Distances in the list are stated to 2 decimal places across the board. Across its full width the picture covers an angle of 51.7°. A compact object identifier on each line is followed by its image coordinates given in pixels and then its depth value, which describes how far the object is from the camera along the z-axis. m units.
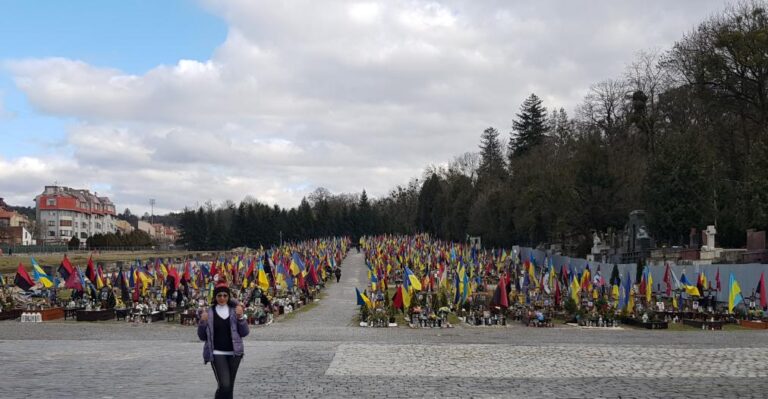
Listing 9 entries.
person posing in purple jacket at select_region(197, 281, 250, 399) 8.60
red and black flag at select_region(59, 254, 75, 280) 35.09
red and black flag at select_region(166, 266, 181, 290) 37.09
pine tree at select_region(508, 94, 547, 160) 100.62
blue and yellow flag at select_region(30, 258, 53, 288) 33.84
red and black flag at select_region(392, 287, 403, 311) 30.36
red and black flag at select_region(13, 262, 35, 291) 33.38
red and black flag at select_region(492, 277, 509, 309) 29.77
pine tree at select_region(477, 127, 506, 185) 109.86
